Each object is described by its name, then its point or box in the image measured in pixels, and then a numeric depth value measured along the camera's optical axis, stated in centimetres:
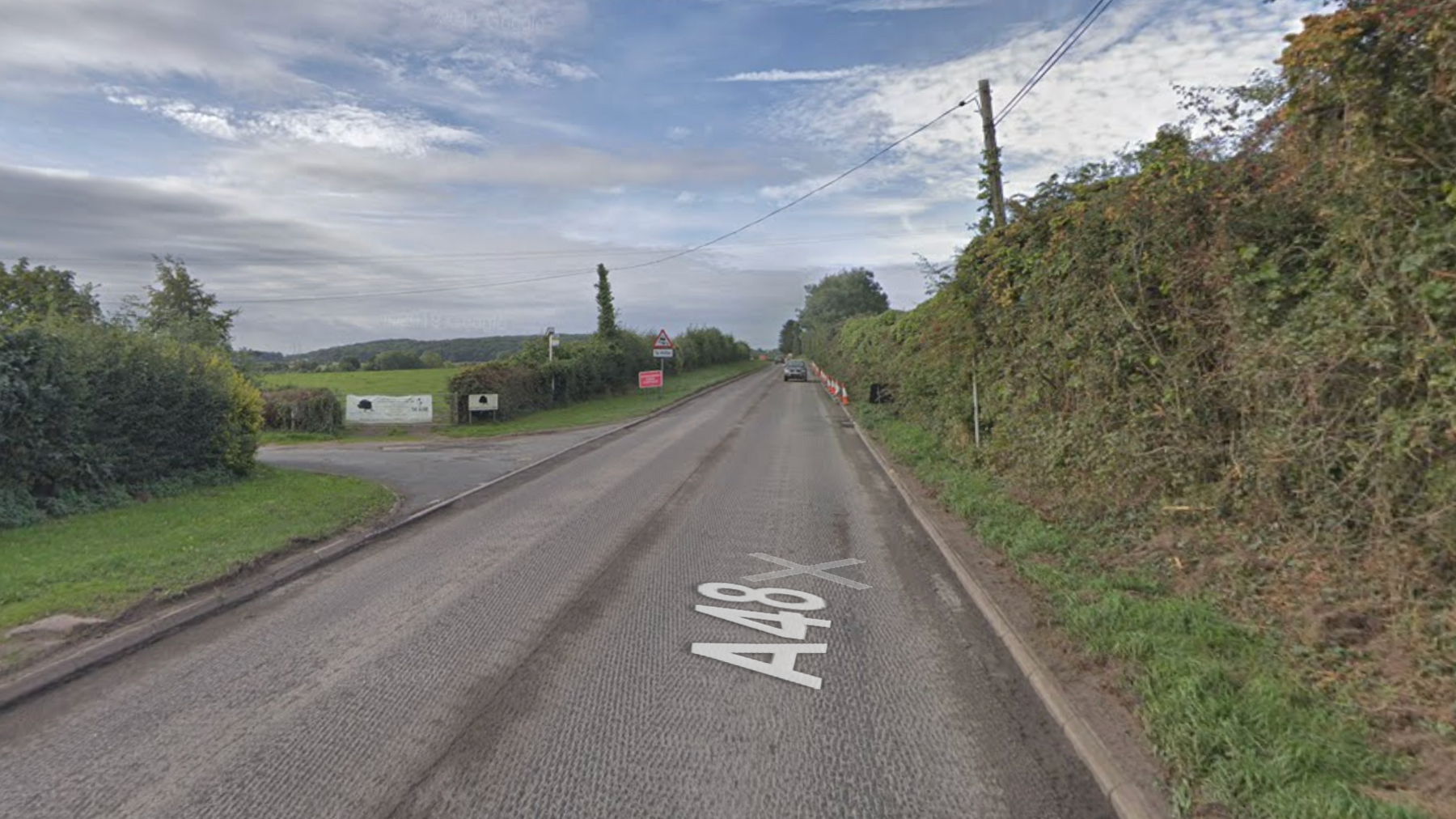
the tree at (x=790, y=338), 12455
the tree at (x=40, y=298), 923
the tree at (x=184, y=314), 1223
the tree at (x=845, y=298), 8388
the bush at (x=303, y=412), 2141
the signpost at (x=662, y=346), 3052
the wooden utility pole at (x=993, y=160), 1159
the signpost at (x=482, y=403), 2208
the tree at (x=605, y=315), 3631
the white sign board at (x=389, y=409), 2214
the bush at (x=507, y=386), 2228
